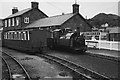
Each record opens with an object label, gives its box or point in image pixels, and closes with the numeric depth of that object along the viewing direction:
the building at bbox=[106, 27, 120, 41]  35.09
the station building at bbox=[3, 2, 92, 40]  24.60
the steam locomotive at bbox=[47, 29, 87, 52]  16.09
